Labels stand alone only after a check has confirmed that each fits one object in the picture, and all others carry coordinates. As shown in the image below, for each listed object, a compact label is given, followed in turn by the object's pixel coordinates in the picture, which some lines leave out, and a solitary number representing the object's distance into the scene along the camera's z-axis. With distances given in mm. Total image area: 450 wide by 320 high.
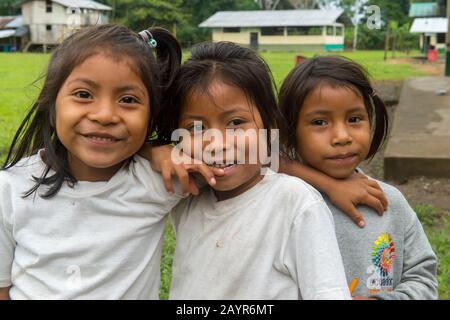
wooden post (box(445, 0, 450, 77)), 9609
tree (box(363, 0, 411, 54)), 40781
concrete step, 4680
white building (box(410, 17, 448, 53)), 32656
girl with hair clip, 1479
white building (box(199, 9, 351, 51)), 38062
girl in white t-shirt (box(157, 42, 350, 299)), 1334
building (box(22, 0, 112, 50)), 33478
